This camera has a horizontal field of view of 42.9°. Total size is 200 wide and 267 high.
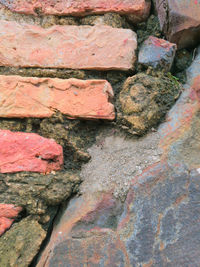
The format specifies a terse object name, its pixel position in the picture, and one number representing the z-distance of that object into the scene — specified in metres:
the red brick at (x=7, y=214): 0.77
